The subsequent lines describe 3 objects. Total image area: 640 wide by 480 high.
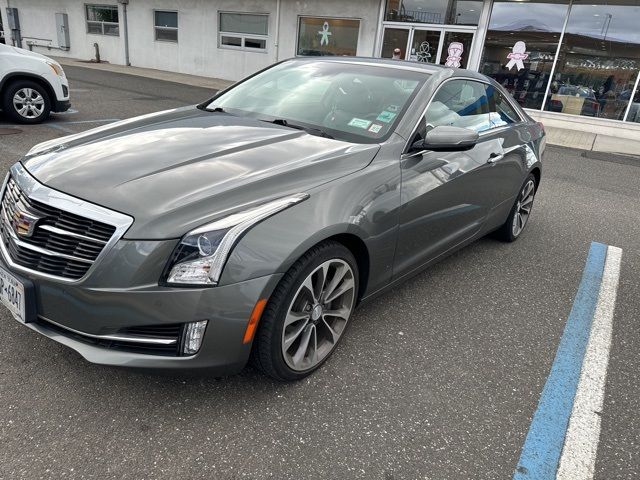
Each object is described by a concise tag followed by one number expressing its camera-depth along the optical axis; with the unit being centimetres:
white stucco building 1231
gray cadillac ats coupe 195
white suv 734
